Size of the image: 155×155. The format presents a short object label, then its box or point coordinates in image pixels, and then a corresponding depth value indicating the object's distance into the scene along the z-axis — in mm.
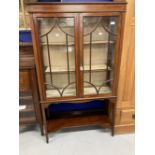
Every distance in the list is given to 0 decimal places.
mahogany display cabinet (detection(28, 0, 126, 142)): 1373
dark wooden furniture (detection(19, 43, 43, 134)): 1644
